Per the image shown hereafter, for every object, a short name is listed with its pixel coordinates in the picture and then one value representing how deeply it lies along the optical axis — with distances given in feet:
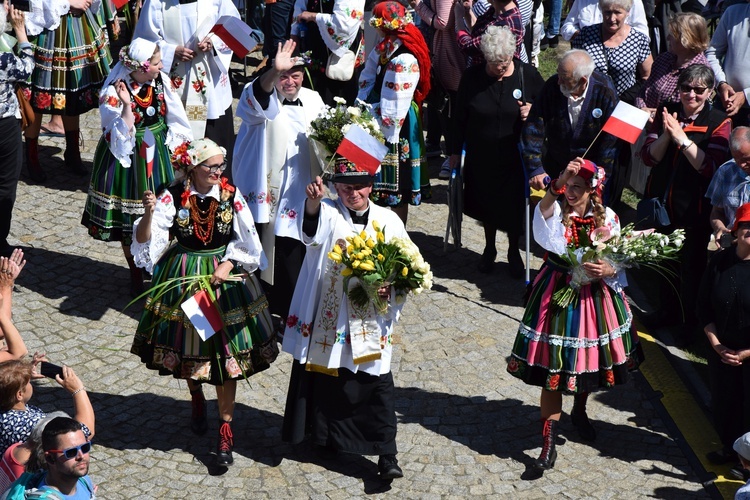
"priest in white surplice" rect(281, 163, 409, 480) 47.34
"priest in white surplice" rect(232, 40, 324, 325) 57.00
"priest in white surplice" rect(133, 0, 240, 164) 66.23
